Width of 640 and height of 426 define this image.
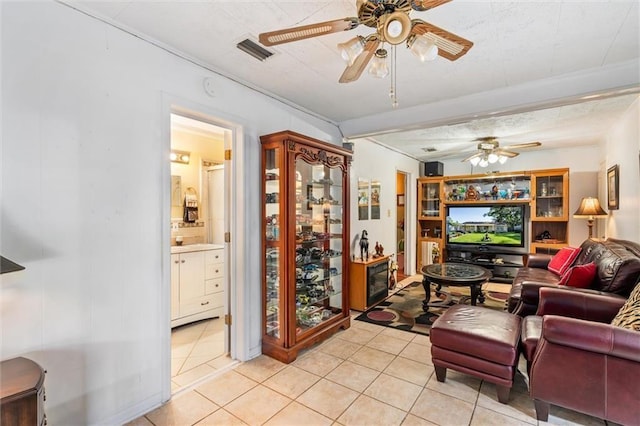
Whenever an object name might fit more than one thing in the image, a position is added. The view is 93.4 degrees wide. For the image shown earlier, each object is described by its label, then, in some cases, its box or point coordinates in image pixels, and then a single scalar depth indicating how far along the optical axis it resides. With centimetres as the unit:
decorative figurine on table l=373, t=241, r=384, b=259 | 466
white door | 429
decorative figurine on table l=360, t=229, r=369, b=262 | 435
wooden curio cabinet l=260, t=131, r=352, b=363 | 277
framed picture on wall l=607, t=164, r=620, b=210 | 366
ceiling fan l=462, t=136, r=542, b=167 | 462
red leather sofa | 238
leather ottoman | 210
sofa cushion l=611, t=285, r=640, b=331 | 176
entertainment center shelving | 541
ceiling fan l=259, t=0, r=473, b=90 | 133
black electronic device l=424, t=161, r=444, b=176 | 648
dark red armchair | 166
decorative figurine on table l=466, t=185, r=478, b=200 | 607
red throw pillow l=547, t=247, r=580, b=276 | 371
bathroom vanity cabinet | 349
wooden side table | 118
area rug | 367
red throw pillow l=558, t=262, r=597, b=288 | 279
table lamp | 435
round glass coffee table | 363
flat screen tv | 563
